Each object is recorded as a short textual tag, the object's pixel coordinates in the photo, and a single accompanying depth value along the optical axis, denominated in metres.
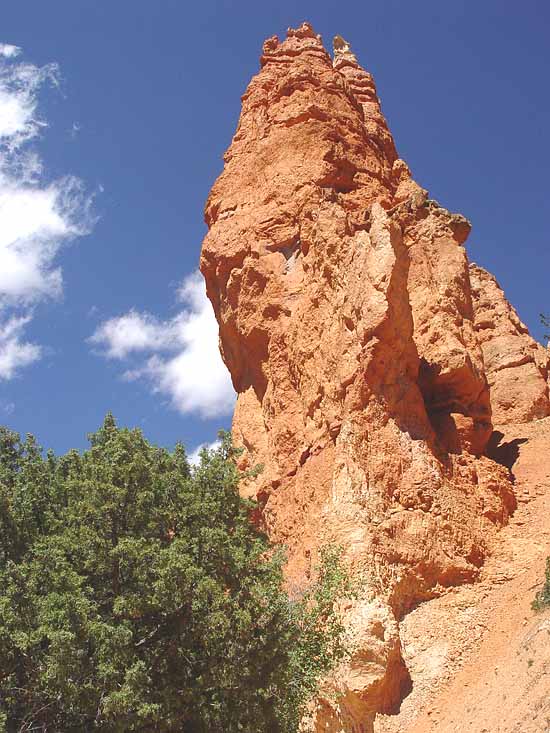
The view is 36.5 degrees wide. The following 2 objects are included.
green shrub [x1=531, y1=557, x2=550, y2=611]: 15.13
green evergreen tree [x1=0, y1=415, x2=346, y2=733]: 11.79
